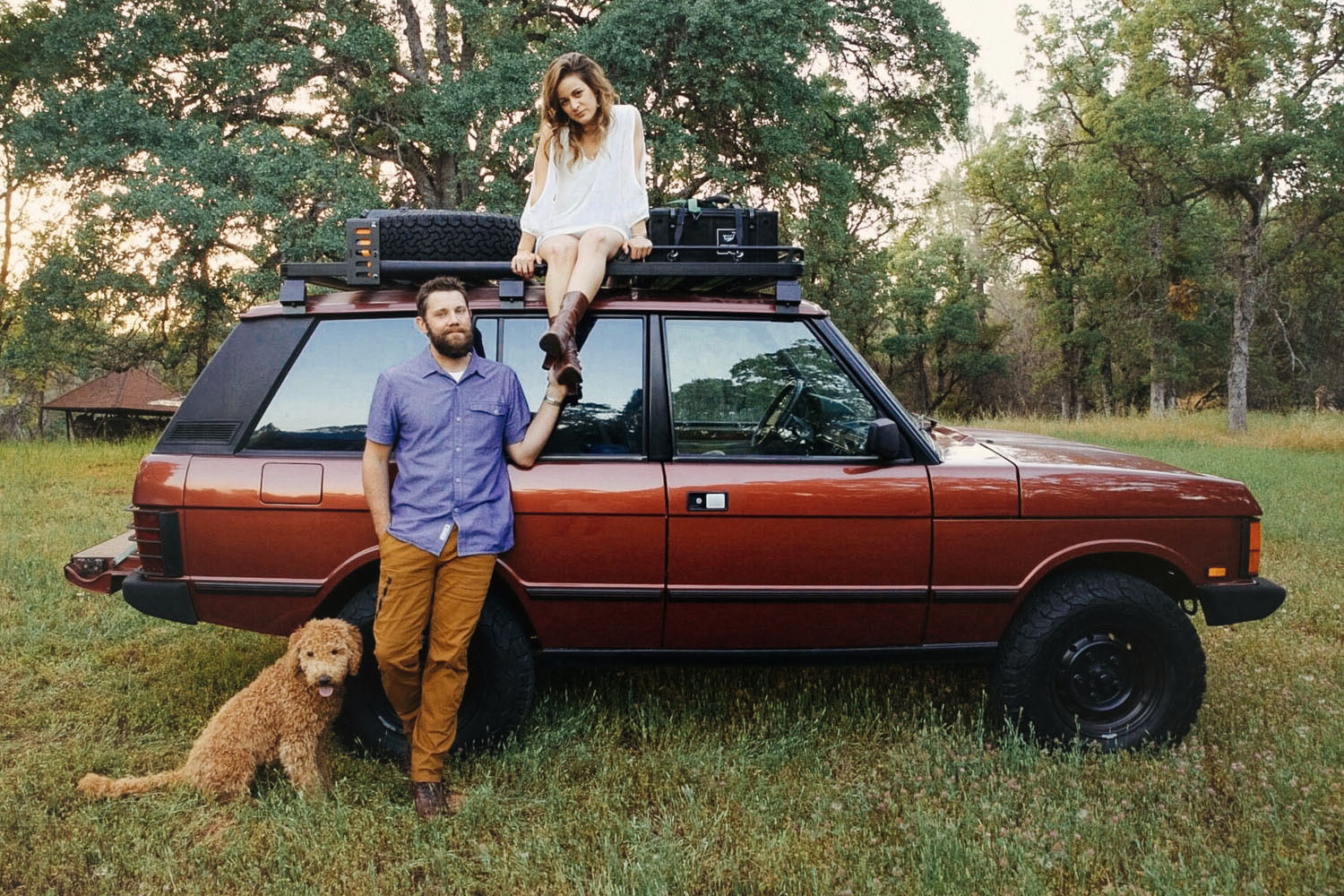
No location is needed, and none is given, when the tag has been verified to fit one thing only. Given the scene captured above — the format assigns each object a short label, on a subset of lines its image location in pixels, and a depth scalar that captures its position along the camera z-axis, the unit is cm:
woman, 350
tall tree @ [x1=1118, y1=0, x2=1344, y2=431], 2172
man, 312
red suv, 337
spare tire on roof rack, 356
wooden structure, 2078
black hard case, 361
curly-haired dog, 319
